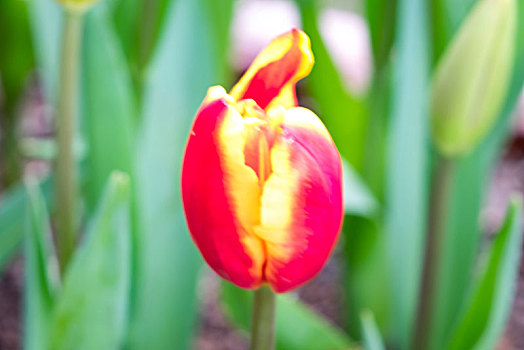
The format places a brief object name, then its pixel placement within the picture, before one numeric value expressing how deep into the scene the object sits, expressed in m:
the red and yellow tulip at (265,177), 0.50
